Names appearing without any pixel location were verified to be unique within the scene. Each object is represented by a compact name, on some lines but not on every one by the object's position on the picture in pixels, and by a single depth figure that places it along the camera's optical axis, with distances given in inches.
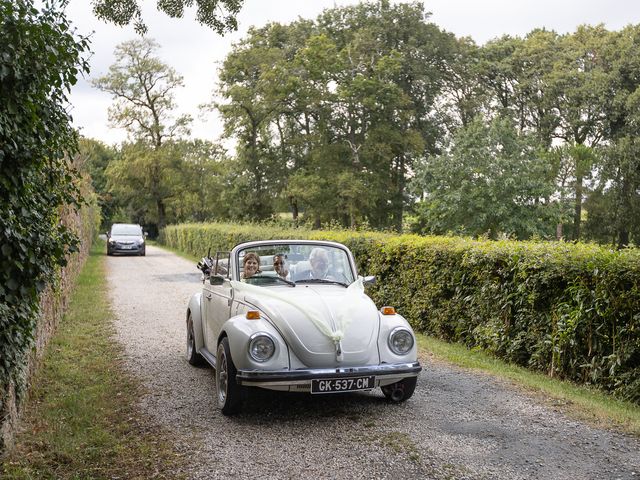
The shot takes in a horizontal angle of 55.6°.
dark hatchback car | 1309.1
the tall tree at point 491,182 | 1574.8
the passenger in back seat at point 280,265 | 274.1
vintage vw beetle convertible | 220.2
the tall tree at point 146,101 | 2046.0
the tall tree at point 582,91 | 1572.3
